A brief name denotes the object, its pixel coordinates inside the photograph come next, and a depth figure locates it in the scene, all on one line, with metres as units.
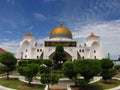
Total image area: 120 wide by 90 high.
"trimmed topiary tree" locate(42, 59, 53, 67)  16.09
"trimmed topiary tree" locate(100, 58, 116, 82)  12.86
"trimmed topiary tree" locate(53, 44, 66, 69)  17.24
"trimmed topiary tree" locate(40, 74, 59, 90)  10.24
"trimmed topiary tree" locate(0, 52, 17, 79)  14.09
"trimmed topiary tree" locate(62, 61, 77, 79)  11.41
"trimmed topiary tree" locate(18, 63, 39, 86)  11.29
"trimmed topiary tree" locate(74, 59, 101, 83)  10.36
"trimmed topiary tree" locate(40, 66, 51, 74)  13.67
